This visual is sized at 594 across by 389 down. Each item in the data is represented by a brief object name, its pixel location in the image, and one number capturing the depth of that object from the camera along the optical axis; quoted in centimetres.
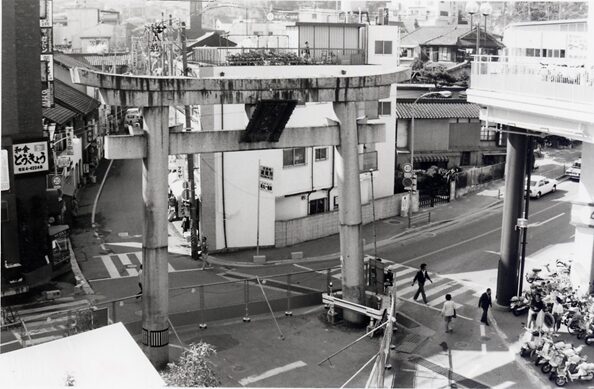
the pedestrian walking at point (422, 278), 3086
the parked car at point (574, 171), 5766
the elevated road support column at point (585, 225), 2848
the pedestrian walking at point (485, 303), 2809
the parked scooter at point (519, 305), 2914
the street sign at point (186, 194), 3872
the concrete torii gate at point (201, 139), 2330
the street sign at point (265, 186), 3921
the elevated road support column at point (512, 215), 2875
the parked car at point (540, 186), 5153
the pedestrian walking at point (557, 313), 2678
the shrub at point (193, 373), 1655
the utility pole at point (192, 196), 3616
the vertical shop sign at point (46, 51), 3206
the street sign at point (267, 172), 3878
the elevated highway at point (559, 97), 2514
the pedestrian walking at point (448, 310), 2733
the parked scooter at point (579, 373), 2283
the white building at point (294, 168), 3859
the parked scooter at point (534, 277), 3075
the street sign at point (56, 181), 3702
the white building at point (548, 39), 3069
